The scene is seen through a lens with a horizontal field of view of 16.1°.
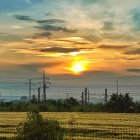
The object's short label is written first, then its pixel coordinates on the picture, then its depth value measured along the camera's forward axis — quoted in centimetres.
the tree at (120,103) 7681
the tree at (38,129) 2438
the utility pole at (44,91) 9131
